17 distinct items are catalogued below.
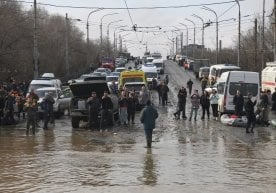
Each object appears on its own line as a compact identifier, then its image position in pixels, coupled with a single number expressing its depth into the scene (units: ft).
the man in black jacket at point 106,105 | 83.15
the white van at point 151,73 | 189.06
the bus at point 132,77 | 137.69
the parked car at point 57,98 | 106.44
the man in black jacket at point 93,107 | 83.80
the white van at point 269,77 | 133.39
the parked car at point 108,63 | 301.22
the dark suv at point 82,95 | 87.30
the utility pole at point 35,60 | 145.07
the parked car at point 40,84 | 115.17
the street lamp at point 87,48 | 269.46
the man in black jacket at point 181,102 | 101.78
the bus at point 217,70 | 181.46
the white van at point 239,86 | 102.73
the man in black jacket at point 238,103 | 95.04
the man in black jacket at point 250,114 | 83.20
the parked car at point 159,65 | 269.81
